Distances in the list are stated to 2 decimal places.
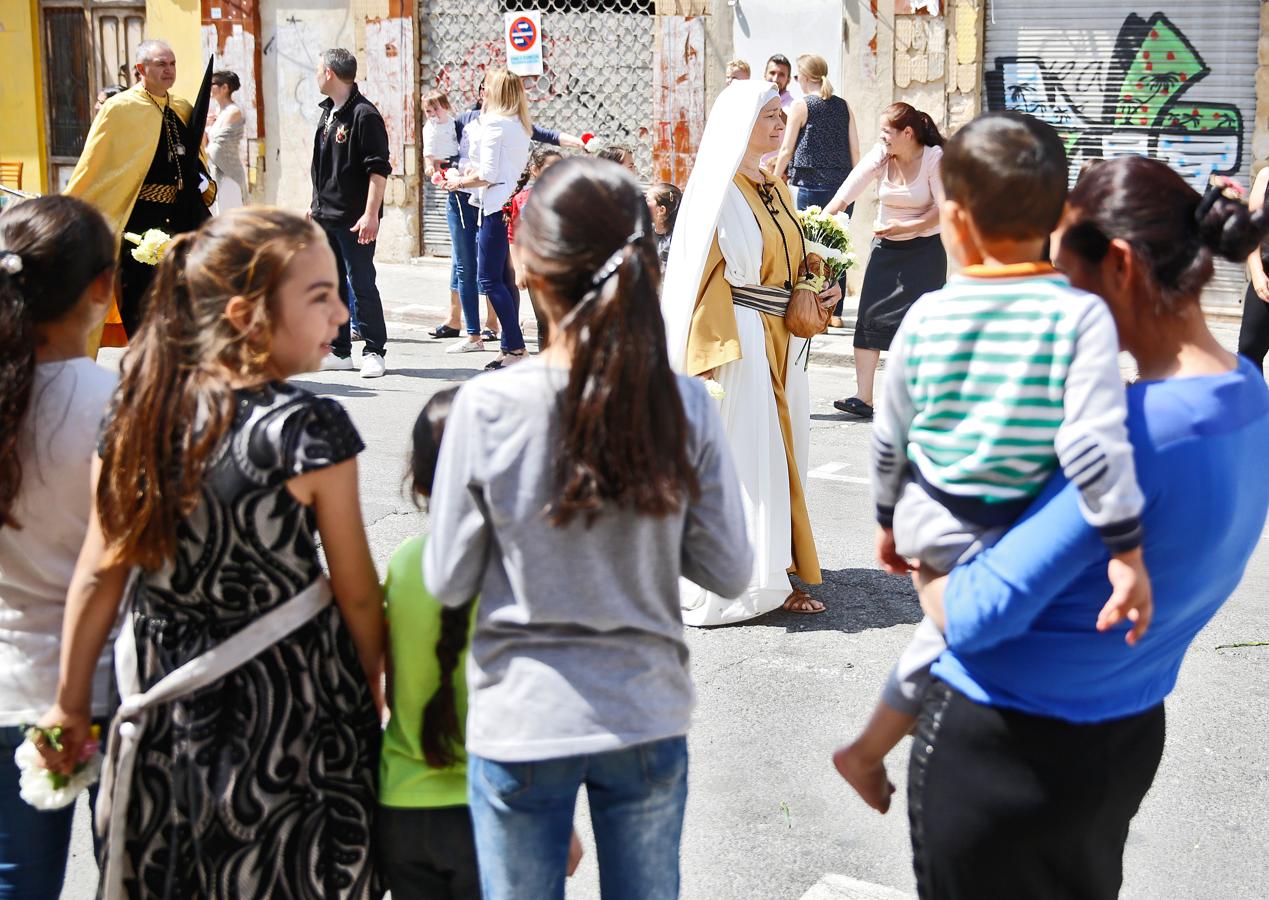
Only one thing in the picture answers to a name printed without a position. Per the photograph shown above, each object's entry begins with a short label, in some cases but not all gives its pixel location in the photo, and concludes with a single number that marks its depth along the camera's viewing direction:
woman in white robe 5.18
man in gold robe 7.57
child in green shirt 2.44
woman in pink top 8.71
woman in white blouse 10.45
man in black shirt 9.82
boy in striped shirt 2.05
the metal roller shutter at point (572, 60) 14.62
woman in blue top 2.10
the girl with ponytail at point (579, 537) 2.12
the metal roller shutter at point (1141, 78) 12.58
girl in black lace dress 2.33
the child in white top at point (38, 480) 2.61
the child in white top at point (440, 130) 11.96
